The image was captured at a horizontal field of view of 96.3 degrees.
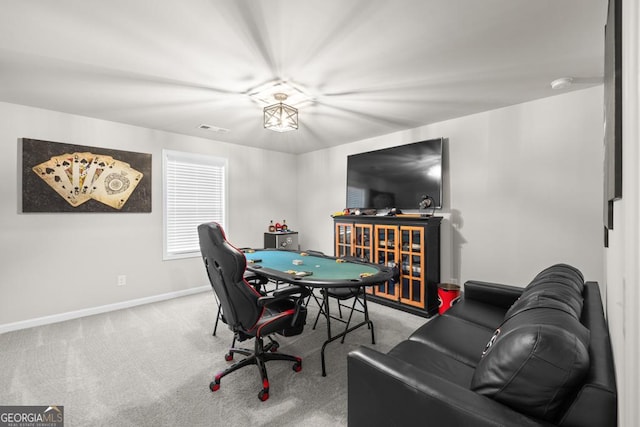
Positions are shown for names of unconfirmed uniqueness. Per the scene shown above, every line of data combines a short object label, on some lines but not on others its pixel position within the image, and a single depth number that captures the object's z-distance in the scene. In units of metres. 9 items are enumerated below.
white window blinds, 4.53
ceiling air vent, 4.16
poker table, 2.23
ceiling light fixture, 2.98
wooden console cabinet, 3.71
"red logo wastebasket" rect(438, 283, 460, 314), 3.51
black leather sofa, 0.94
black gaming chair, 2.03
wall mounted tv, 3.96
